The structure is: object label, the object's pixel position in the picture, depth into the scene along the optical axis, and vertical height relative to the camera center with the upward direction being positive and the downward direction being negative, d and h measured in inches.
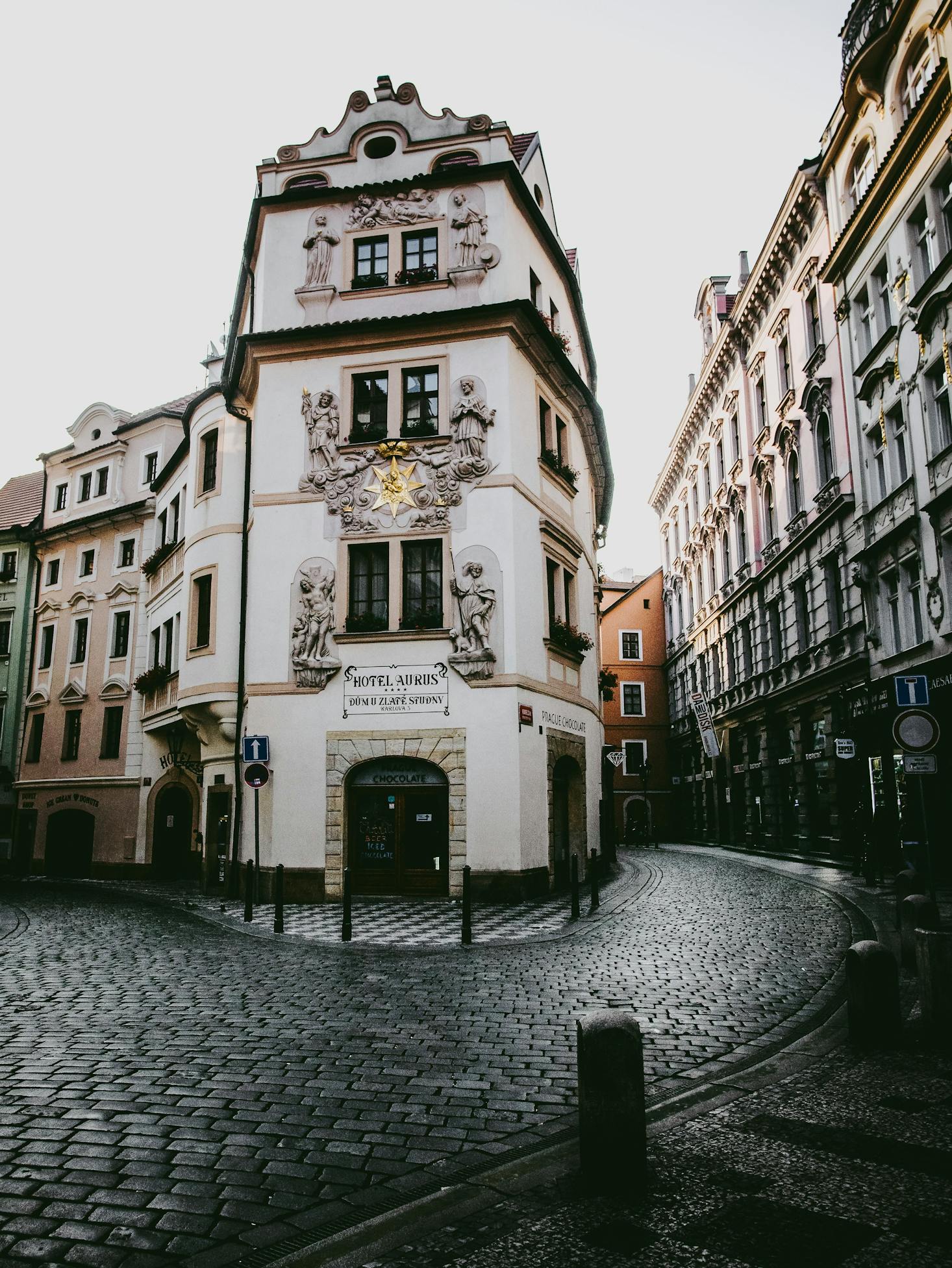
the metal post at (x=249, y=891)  630.2 -48.9
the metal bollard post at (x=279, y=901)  587.8 -50.8
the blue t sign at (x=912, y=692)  476.4 +58.8
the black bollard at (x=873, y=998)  291.4 -55.3
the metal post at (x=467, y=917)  517.0 -54.7
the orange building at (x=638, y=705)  2349.7 +270.9
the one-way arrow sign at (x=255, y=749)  674.8 +46.7
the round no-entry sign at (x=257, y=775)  674.2 +28.8
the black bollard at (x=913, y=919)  359.6 -40.5
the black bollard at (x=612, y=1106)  185.5 -56.2
